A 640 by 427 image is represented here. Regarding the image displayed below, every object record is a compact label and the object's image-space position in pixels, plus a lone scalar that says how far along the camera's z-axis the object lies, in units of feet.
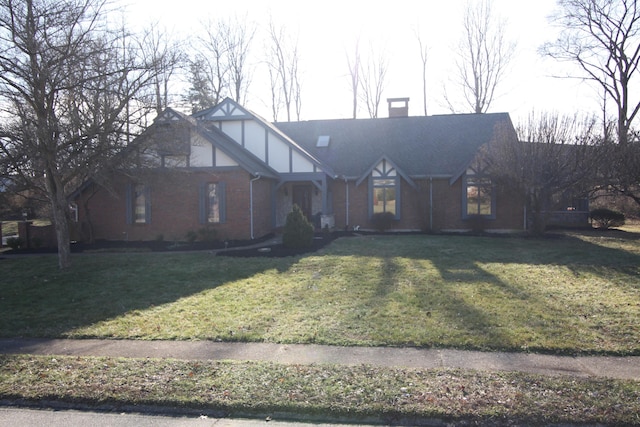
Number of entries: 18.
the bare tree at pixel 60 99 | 33.91
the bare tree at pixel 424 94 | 126.76
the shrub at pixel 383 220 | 70.95
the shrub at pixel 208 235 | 59.62
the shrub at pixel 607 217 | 75.77
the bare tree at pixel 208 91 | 104.42
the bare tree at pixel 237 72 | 120.98
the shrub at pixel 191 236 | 60.34
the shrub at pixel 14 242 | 57.11
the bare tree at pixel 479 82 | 119.03
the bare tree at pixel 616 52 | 98.94
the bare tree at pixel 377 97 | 128.06
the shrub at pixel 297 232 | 52.03
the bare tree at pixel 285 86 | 127.34
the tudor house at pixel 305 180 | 60.59
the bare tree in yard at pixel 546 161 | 57.52
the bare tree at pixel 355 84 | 123.95
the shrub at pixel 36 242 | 57.93
